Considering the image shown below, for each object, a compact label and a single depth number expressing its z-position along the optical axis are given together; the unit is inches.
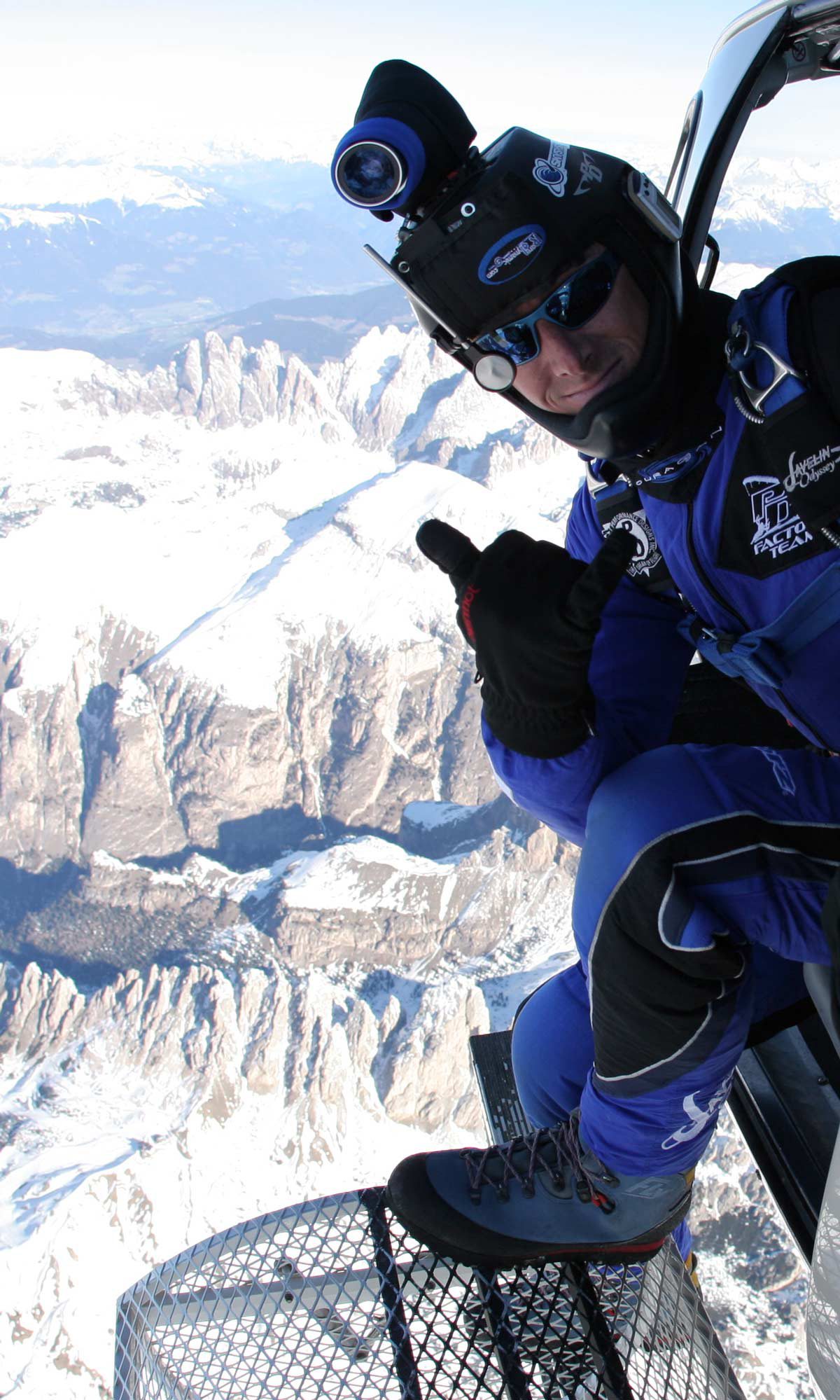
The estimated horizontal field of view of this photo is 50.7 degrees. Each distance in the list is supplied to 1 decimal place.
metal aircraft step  66.9
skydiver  62.1
